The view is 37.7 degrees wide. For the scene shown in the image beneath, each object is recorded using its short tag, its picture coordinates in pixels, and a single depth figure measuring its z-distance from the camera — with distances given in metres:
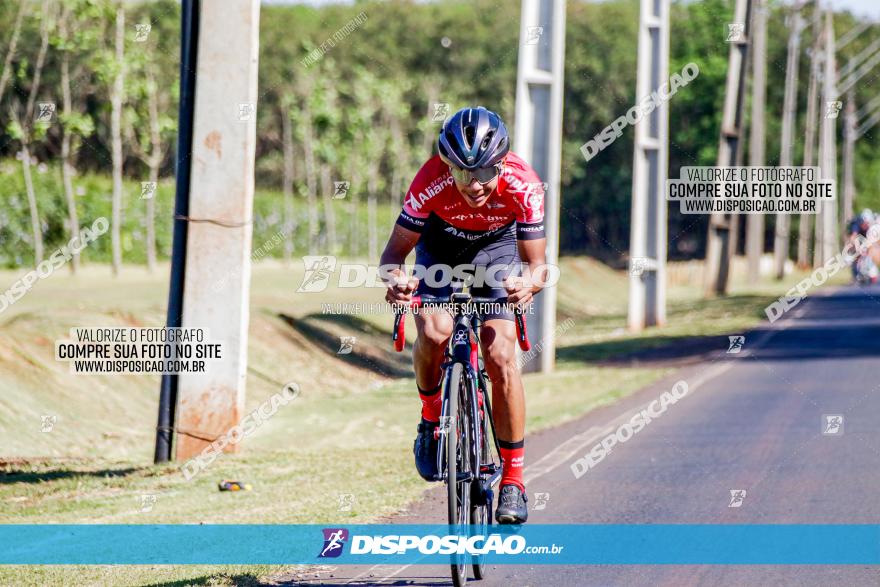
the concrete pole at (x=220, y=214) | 11.30
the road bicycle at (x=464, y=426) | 6.40
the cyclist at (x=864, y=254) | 34.44
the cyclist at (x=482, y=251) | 6.61
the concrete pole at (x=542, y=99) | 18.97
